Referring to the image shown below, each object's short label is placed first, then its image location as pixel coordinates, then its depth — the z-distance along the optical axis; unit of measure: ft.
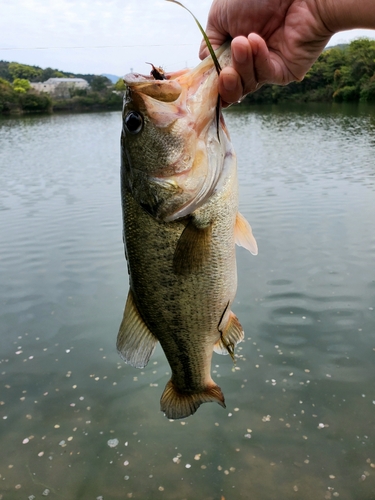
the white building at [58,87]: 308.40
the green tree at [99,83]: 328.08
